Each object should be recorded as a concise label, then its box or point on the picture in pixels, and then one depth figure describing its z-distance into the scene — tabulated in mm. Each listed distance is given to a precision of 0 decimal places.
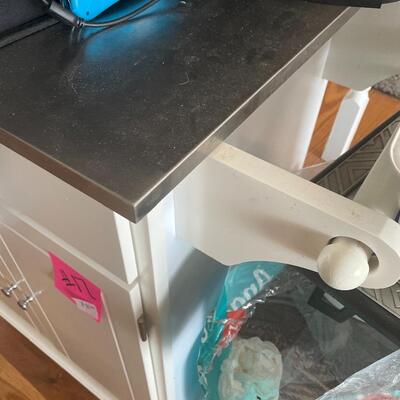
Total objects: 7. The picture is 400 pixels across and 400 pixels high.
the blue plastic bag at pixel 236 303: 682
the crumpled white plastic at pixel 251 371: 685
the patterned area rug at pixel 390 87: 1606
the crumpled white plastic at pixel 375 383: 541
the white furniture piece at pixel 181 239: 373
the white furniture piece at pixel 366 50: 706
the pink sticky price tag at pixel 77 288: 558
